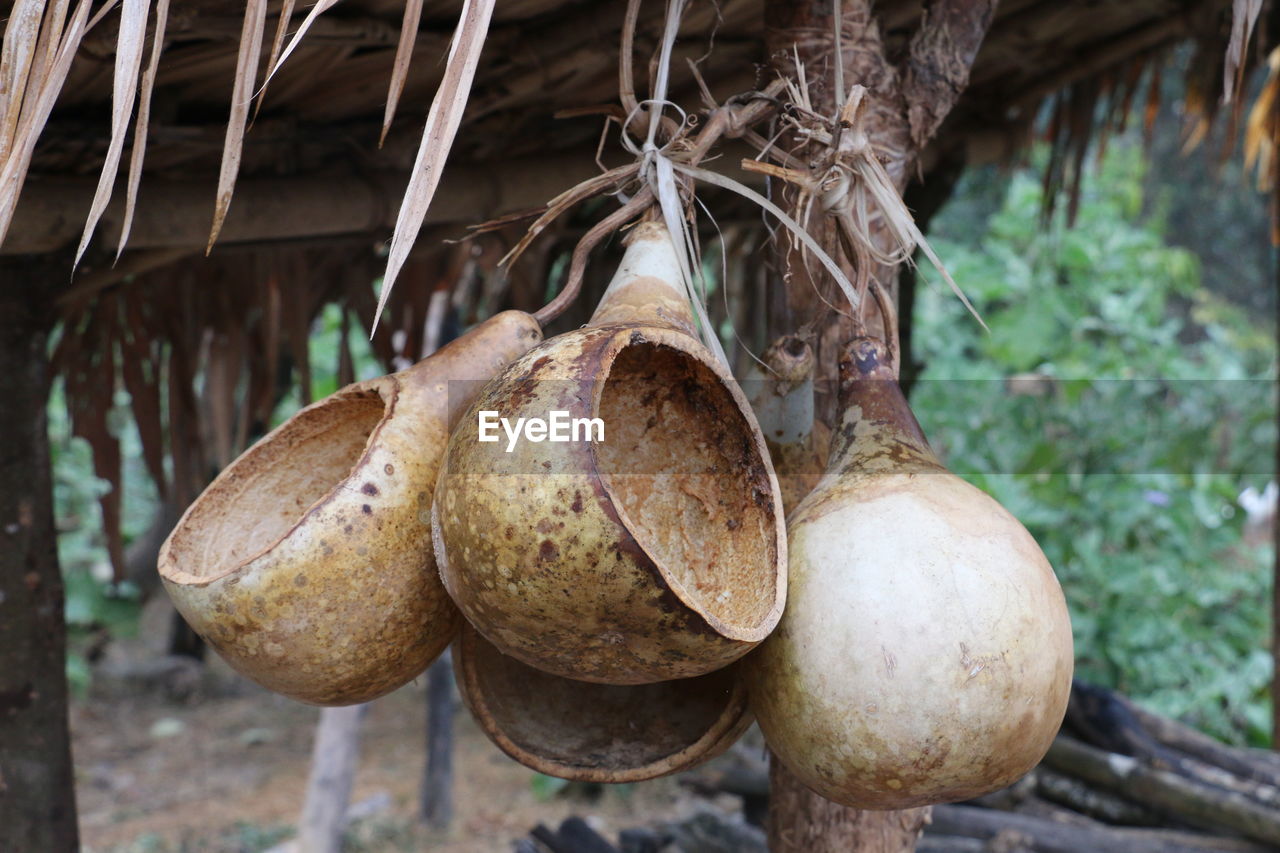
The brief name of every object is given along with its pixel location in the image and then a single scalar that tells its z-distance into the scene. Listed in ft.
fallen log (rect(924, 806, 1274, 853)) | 6.13
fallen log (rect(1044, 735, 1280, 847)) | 6.23
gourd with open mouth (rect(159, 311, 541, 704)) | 2.78
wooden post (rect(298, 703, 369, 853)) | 9.80
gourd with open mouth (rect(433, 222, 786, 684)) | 2.42
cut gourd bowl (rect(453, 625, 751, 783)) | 3.14
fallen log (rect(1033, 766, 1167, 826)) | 6.76
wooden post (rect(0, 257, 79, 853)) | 4.50
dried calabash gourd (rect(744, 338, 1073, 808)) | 2.60
